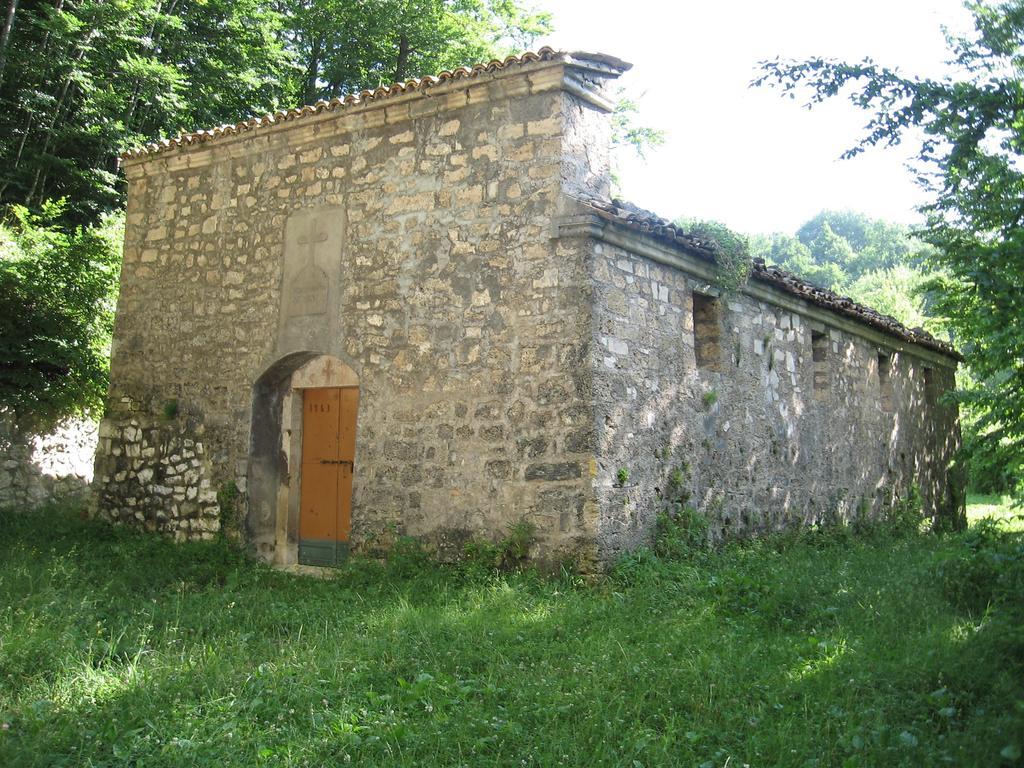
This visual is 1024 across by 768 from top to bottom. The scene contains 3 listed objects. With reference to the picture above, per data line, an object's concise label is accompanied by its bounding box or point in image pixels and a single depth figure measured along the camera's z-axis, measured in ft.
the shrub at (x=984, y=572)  18.70
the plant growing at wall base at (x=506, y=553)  23.77
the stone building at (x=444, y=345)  24.52
